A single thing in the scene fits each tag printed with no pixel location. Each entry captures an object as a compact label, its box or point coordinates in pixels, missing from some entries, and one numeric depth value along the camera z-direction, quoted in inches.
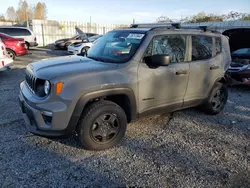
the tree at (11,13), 2796.8
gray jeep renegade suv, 111.0
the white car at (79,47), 524.4
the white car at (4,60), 282.8
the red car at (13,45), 428.1
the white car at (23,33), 596.6
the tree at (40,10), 2518.0
